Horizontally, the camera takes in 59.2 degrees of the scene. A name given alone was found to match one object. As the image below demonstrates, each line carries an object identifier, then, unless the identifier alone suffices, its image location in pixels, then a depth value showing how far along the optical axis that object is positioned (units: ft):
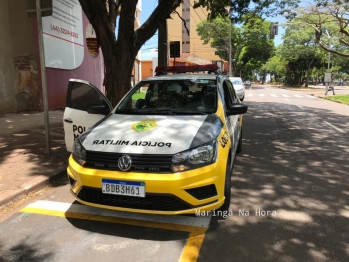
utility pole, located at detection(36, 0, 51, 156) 16.69
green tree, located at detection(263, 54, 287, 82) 202.27
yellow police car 9.71
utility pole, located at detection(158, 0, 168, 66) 33.90
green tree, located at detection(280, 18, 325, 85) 138.10
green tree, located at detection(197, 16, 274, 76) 151.65
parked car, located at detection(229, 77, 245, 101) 58.54
